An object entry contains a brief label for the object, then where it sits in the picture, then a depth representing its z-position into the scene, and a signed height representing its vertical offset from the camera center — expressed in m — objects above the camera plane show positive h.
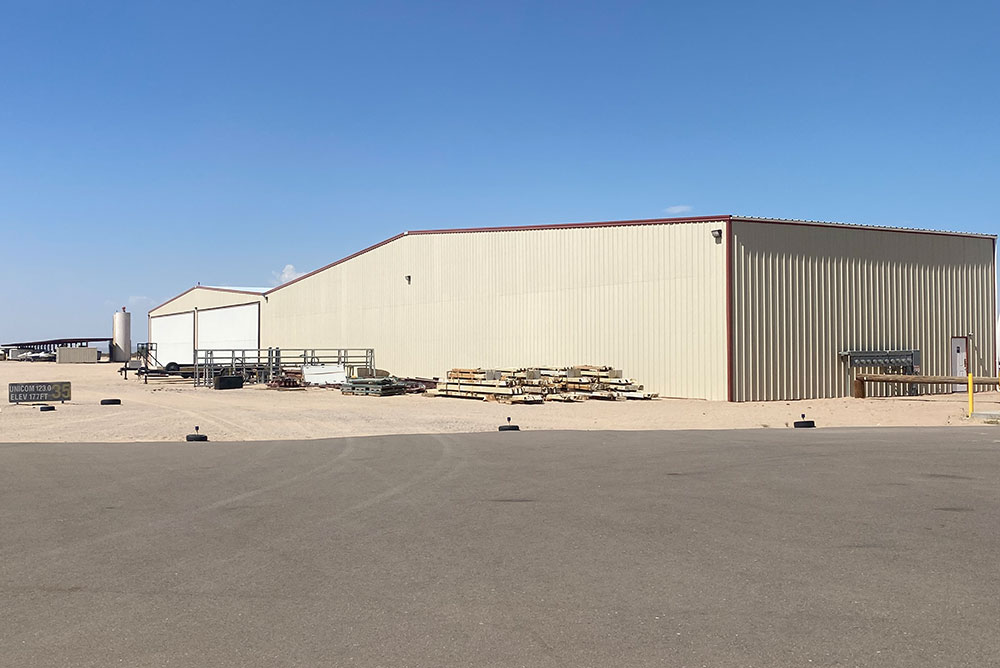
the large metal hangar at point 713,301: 26.31 +2.35
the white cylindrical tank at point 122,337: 82.62 +3.23
